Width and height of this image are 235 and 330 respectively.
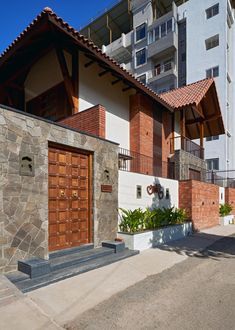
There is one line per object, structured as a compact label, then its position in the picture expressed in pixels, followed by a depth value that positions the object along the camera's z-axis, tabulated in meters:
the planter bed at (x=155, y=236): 7.73
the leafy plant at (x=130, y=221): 8.31
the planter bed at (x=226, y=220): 15.13
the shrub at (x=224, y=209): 16.02
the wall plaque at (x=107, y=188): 7.46
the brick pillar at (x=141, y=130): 11.65
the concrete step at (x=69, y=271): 4.61
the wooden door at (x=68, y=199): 6.15
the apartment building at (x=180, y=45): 26.00
